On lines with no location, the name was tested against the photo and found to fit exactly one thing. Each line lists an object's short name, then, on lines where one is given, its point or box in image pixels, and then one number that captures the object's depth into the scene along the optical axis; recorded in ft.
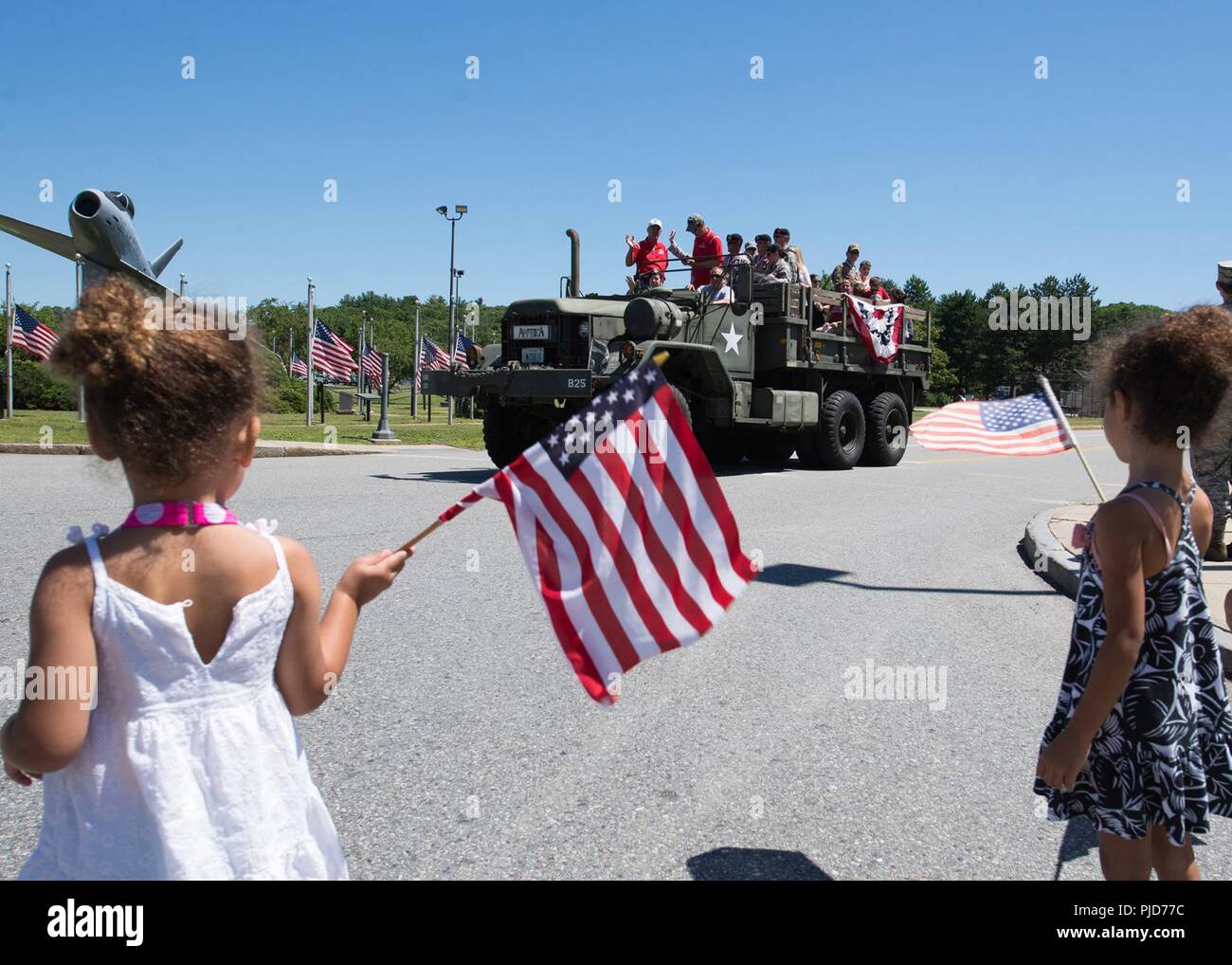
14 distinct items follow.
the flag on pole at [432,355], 108.47
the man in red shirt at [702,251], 46.29
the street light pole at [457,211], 93.11
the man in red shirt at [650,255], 47.78
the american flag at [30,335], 86.69
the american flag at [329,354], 87.40
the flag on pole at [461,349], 96.50
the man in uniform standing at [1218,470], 20.29
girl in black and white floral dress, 6.89
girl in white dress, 5.09
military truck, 42.19
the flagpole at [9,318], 88.38
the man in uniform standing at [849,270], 53.83
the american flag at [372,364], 109.81
